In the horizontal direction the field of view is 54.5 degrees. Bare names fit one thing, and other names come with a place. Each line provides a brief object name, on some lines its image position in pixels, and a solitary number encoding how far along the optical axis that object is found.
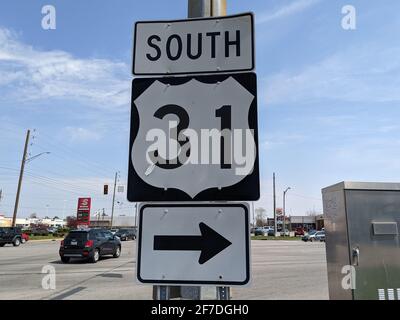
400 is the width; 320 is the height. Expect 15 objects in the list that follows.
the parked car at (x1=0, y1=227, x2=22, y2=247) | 34.72
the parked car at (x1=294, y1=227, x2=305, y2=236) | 76.30
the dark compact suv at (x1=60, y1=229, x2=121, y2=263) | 19.30
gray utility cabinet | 5.20
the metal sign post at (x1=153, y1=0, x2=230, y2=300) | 2.05
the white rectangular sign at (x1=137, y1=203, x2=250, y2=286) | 2.04
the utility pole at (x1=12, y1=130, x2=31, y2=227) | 43.19
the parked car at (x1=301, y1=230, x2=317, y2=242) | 52.78
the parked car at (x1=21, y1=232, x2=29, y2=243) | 40.22
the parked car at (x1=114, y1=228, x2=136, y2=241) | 53.19
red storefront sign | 59.09
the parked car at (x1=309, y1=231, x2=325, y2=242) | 52.56
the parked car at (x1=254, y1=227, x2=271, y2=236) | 76.12
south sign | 2.38
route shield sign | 2.15
